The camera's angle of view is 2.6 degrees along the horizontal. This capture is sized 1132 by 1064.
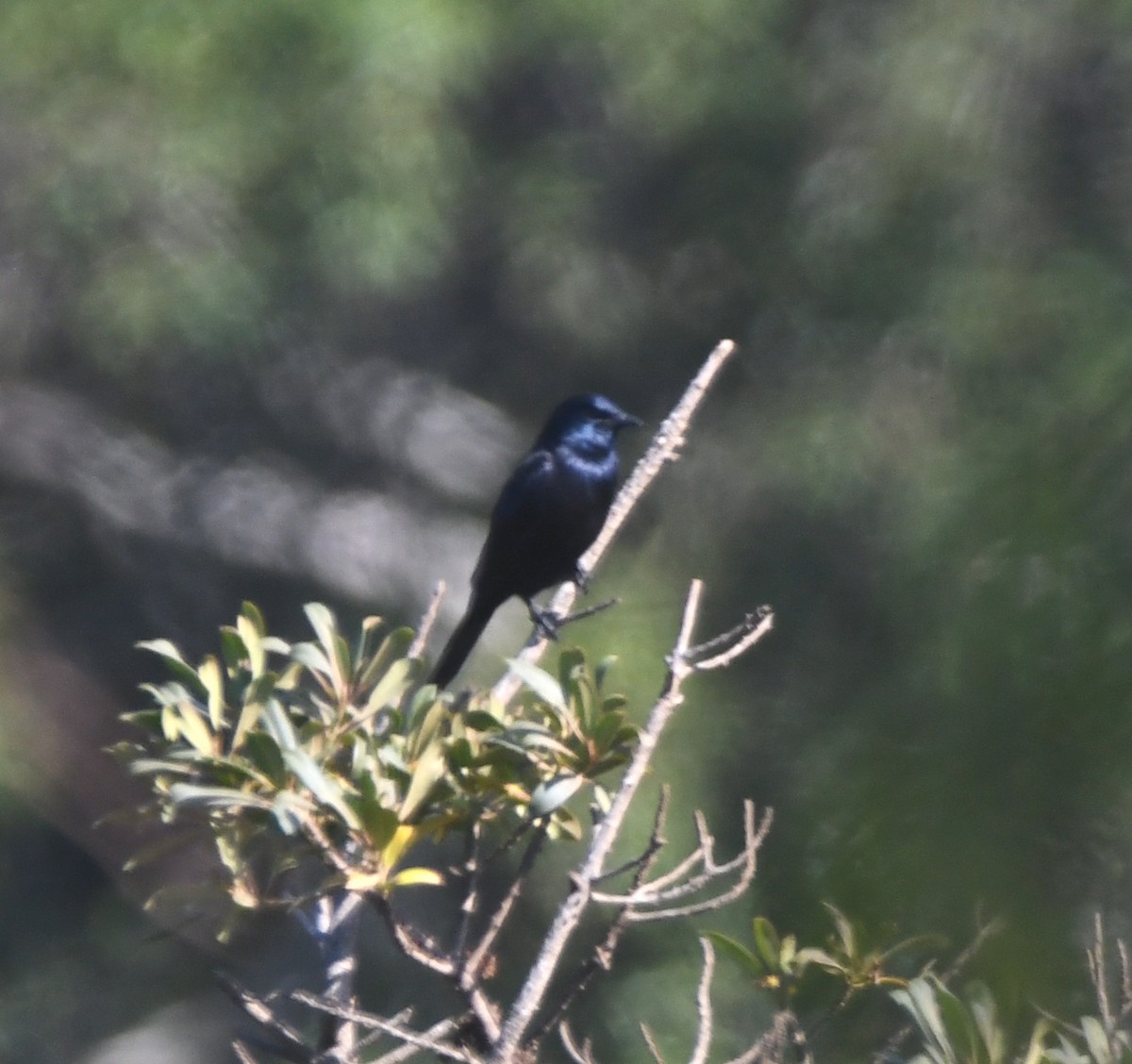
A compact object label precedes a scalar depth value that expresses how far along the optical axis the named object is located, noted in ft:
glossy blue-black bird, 46.44
